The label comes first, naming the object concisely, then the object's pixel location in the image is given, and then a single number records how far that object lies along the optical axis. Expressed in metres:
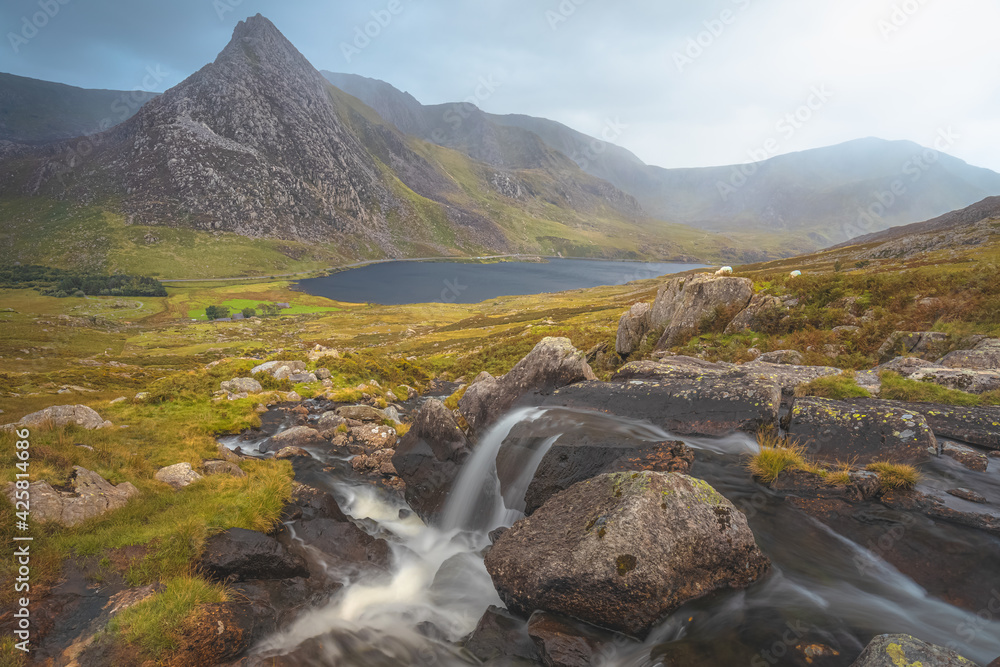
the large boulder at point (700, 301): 25.94
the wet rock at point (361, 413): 25.53
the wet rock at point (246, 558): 10.02
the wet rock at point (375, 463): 18.84
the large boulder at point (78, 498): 9.95
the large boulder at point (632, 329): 29.02
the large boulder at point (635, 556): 7.88
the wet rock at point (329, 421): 23.61
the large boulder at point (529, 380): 19.28
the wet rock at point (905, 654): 5.52
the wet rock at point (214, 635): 7.79
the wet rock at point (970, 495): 8.61
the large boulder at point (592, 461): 11.10
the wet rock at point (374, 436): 21.53
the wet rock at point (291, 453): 20.12
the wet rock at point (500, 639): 8.66
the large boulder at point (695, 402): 12.70
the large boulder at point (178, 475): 13.97
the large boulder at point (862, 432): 10.10
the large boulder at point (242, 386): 30.83
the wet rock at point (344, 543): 12.69
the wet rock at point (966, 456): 9.49
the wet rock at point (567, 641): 7.77
